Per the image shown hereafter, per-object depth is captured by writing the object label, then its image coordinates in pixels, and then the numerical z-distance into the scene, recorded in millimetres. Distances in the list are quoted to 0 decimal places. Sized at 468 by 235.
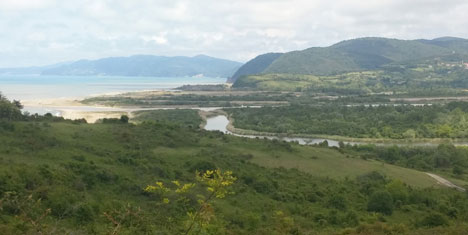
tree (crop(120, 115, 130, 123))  62812
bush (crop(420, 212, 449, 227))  28188
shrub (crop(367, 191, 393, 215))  33219
